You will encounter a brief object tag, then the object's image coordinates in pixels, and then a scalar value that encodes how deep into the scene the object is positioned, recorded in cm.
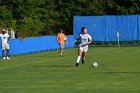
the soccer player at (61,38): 4213
